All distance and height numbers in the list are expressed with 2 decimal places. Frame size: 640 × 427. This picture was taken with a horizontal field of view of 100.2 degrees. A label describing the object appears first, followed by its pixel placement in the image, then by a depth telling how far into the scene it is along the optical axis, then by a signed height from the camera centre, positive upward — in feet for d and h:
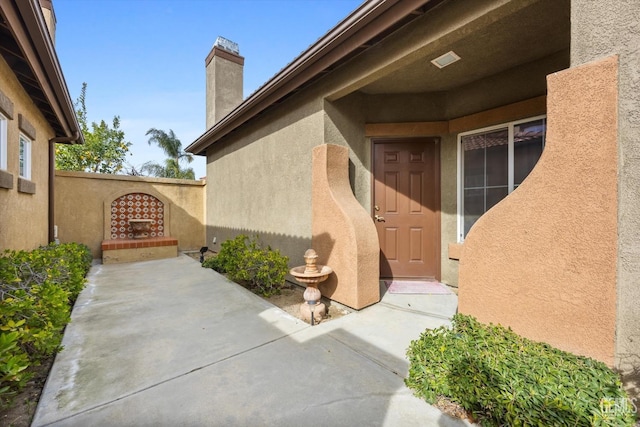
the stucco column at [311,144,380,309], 13.30 -1.16
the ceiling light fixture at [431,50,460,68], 12.35 +7.35
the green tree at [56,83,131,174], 47.57 +11.68
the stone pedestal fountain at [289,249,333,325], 12.42 -3.59
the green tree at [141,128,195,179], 70.69 +15.39
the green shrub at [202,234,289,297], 16.06 -3.57
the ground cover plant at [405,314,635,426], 5.31 -3.80
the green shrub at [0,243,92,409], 6.08 -3.01
